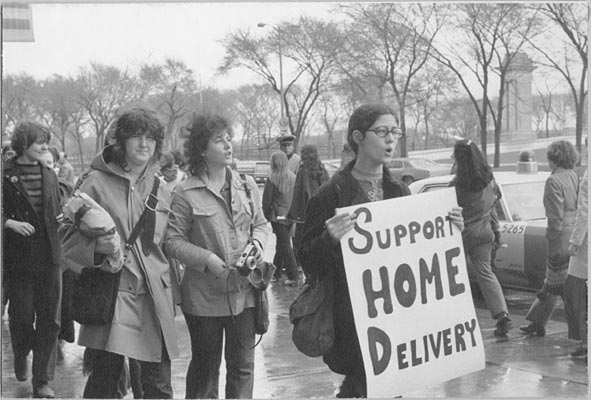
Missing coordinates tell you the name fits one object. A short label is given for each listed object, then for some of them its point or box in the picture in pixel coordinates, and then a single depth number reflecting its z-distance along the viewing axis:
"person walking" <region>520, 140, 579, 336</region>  6.72
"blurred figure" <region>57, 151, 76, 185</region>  6.39
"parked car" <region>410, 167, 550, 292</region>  7.96
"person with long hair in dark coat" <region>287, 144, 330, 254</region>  8.66
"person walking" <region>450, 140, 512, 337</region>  7.04
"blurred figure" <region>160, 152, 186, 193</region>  7.59
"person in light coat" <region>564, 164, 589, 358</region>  6.02
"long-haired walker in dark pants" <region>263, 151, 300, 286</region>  9.80
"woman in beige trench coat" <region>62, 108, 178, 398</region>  4.38
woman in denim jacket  4.55
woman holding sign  4.06
